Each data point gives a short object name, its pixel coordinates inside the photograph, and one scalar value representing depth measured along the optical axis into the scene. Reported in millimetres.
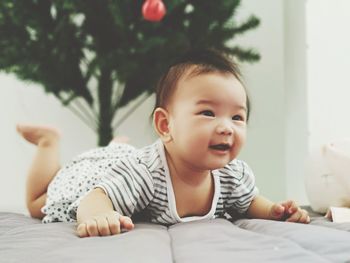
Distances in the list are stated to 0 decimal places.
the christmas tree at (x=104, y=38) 2062
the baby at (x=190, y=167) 904
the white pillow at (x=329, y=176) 1229
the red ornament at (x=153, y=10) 1991
